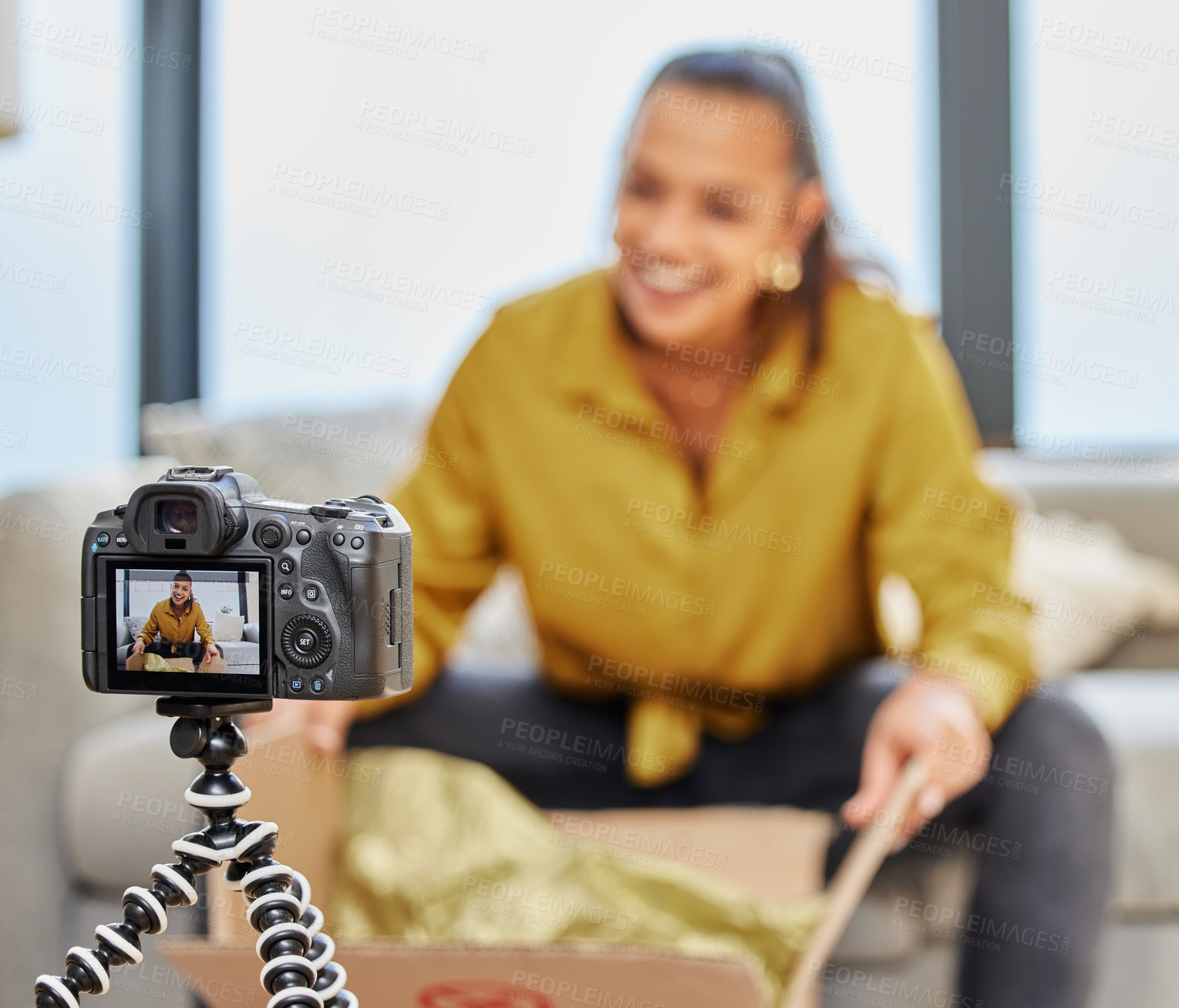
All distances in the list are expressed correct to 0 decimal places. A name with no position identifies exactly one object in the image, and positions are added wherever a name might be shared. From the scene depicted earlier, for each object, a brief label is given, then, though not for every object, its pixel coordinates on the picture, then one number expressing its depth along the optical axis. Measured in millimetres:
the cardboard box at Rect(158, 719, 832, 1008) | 1444
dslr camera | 1345
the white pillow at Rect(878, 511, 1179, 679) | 2291
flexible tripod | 1346
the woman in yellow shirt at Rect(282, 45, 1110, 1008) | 1795
